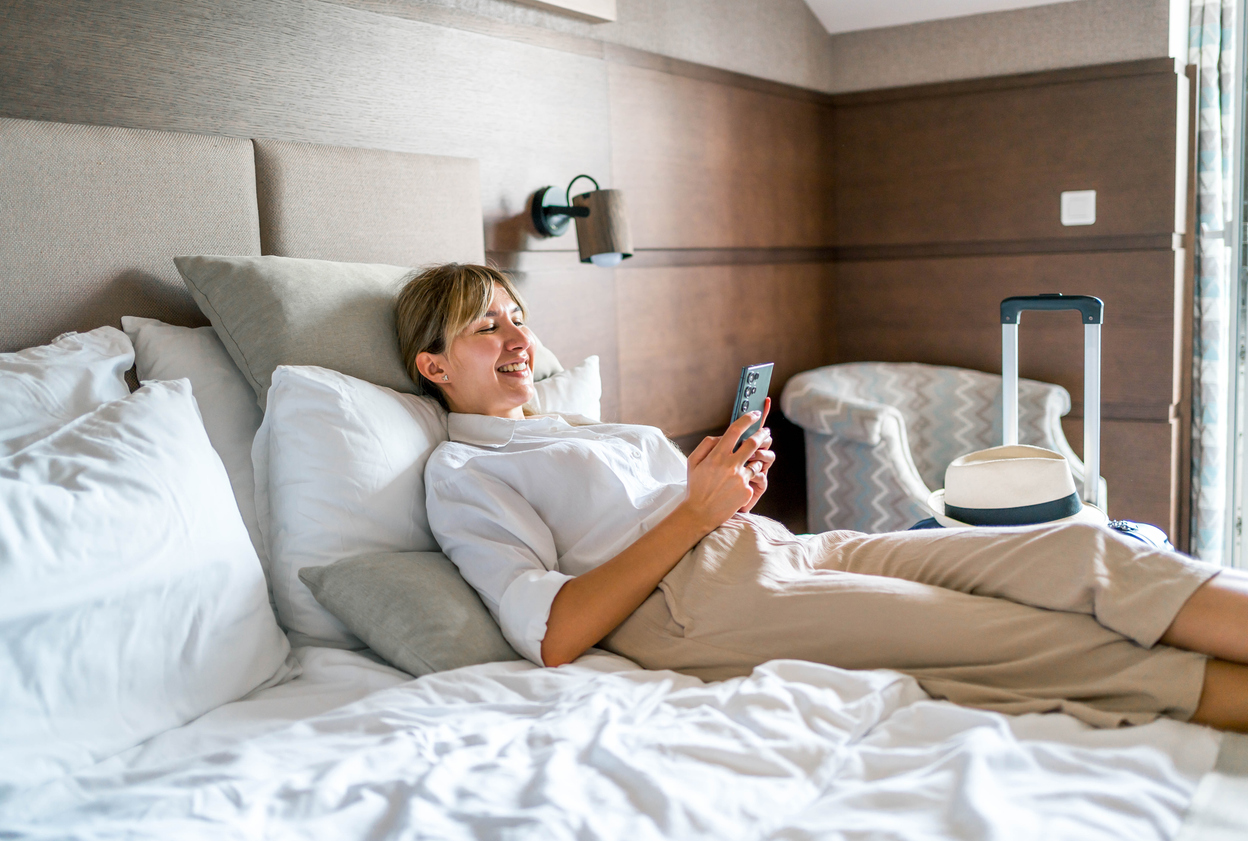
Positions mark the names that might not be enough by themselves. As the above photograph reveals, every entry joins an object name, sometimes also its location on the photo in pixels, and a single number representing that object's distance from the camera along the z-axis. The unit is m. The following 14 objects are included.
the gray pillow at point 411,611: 1.29
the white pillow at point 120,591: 1.02
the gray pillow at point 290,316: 1.56
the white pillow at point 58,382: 1.24
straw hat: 1.70
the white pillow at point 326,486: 1.43
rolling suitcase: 1.93
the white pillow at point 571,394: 1.93
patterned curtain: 3.09
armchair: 2.79
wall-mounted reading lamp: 2.35
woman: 1.09
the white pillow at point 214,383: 1.51
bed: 0.85
